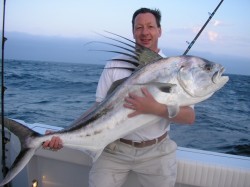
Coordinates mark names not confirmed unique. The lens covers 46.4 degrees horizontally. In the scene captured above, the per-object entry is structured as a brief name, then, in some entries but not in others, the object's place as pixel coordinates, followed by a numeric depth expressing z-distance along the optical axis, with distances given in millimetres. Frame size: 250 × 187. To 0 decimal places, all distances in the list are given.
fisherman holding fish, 2576
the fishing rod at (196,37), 3593
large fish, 2225
